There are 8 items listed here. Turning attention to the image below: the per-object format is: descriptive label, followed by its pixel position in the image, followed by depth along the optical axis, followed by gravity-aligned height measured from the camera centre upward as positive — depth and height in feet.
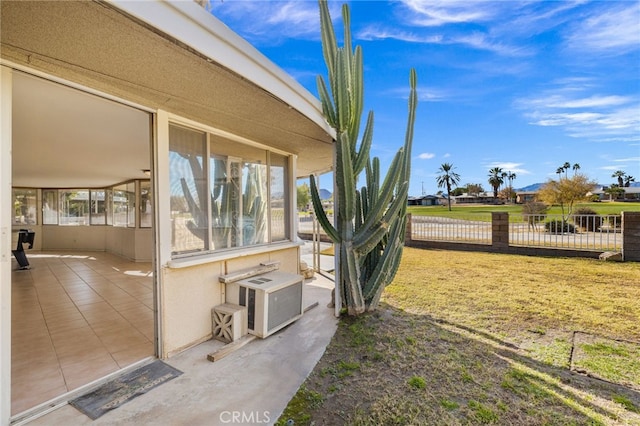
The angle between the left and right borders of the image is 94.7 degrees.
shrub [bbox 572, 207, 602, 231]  30.16 -1.59
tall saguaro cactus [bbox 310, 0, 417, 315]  12.53 +0.73
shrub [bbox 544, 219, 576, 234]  37.42 -2.35
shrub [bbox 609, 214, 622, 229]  28.88 -1.13
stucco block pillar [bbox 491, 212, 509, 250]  31.60 -2.24
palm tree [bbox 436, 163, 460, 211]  192.03 +22.27
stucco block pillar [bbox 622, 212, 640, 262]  25.12 -2.49
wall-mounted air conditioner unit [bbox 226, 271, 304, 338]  11.96 -3.75
